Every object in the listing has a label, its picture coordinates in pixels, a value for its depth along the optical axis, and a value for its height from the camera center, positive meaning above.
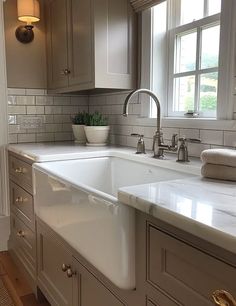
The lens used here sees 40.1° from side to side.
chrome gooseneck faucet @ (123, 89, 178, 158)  1.67 -0.13
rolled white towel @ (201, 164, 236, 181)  1.12 -0.19
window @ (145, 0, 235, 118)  1.68 +0.36
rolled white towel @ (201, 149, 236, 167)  1.12 -0.14
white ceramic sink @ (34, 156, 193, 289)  0.99 -0.35
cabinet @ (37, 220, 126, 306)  1.21 -0.70
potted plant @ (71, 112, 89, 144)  2.49 -0.08
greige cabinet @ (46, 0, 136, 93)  1.98 +0.48
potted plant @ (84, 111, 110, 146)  2.28 -0.09
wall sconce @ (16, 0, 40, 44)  2.41 +0.76
